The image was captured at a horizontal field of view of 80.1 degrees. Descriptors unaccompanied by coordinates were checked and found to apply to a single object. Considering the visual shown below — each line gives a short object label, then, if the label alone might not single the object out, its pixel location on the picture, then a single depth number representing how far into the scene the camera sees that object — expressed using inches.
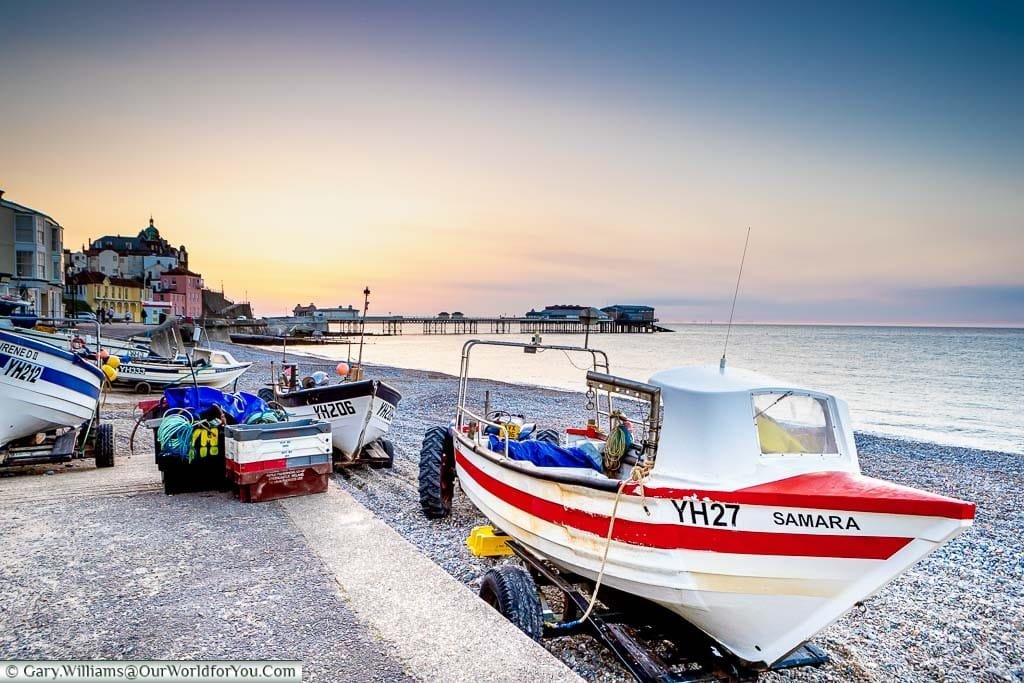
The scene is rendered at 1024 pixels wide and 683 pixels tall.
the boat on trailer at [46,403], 352.5
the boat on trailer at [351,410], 383.2
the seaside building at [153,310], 3149.6
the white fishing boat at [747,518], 131.5
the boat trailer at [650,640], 156.8
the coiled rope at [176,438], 304.2
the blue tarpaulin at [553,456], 233.1
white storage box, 286.2
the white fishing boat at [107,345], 649.1
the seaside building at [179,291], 3614.7
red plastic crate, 290.4
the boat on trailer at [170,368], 813.9
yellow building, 2987.2
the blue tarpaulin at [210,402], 335.3
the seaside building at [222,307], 4414.6
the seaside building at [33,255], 1694.1
